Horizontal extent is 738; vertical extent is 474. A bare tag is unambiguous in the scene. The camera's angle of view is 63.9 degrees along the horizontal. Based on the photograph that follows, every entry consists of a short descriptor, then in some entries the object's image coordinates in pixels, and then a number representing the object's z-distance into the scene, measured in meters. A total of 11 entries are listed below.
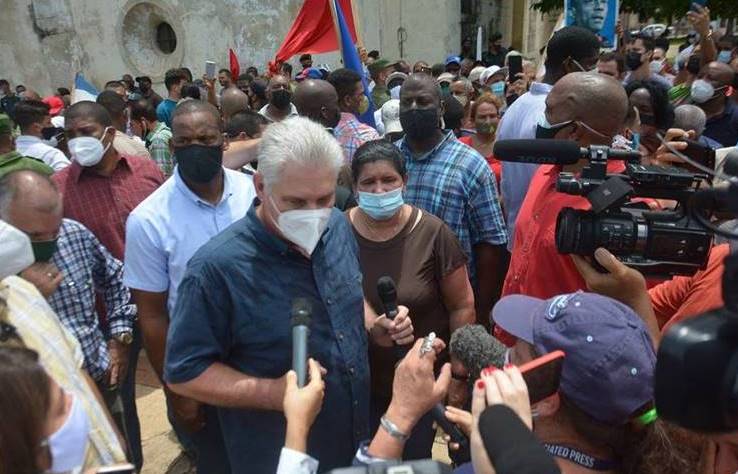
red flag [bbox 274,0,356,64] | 7.76
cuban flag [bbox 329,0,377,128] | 6.26
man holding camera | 2.22
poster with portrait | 6.00
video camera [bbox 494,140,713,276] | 1.71
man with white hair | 1.82
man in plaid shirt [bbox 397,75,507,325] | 3.17
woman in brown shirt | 2.59
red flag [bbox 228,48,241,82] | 12.15
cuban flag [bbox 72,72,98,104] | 7.52
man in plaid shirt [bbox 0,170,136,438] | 2.45
